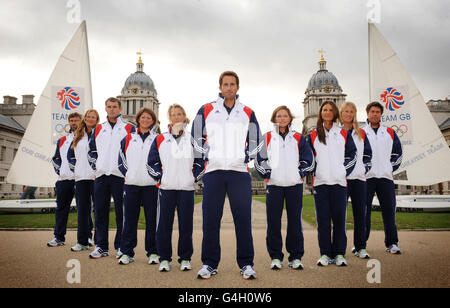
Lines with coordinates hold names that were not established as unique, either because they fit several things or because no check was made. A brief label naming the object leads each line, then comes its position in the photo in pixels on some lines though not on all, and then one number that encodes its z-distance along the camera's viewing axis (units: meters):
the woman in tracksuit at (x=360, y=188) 4.89
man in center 3.74
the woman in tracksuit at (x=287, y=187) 4.17
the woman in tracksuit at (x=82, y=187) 5.41
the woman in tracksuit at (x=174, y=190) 4.18
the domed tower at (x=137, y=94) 81.56
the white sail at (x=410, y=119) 9.27
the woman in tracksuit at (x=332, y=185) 4.37
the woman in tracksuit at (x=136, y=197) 4.53
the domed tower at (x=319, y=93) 79.38
